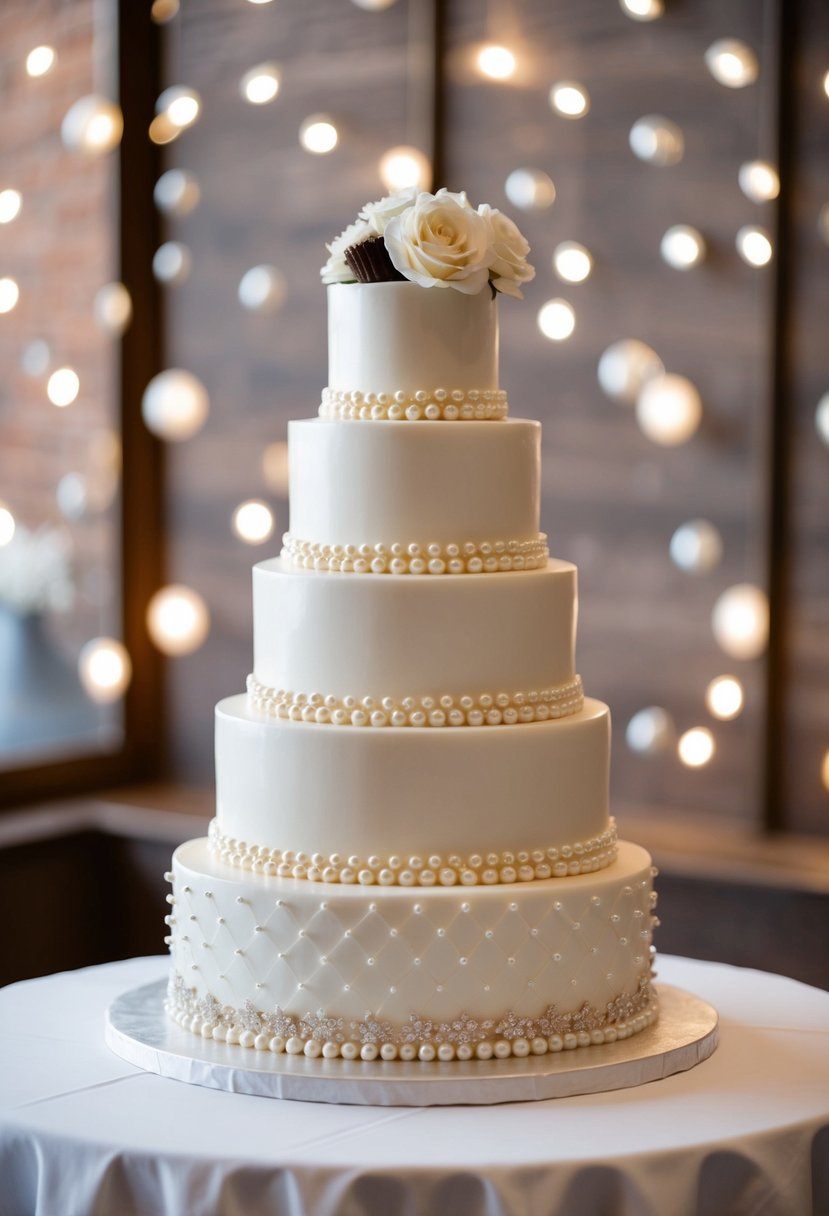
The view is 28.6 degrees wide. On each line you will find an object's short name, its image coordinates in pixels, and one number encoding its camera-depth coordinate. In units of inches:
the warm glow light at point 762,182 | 143.1
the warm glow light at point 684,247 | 146.9
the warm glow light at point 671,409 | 148.6
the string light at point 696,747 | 150.9
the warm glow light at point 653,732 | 152.3
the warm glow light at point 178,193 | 175.3
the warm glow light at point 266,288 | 173.0
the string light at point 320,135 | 167.8
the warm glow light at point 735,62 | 144.1
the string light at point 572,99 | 153.5
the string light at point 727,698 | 148.6
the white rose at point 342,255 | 90.6
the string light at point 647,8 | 147.6
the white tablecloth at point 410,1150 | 72.1
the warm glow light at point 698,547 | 148.9
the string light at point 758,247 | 143.9
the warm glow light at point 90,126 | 168.2
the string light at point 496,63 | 157.5
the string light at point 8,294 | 169.0
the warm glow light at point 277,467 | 174.9
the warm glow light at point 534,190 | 155.0
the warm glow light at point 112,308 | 175.6
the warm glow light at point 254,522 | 175.2
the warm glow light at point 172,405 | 173.8
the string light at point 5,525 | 168.2
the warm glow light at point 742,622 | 146.3
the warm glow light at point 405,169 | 161.8
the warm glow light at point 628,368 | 150.5
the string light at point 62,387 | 172.7
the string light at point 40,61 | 168.9
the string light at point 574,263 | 153.3
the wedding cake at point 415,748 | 84.4
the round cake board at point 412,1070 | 80.1
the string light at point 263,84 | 170.7
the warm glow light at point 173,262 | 179.5
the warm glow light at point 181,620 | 181.9
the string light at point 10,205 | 167.0
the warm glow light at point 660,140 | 147.9
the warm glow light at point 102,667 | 179.3
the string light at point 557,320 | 154.9
